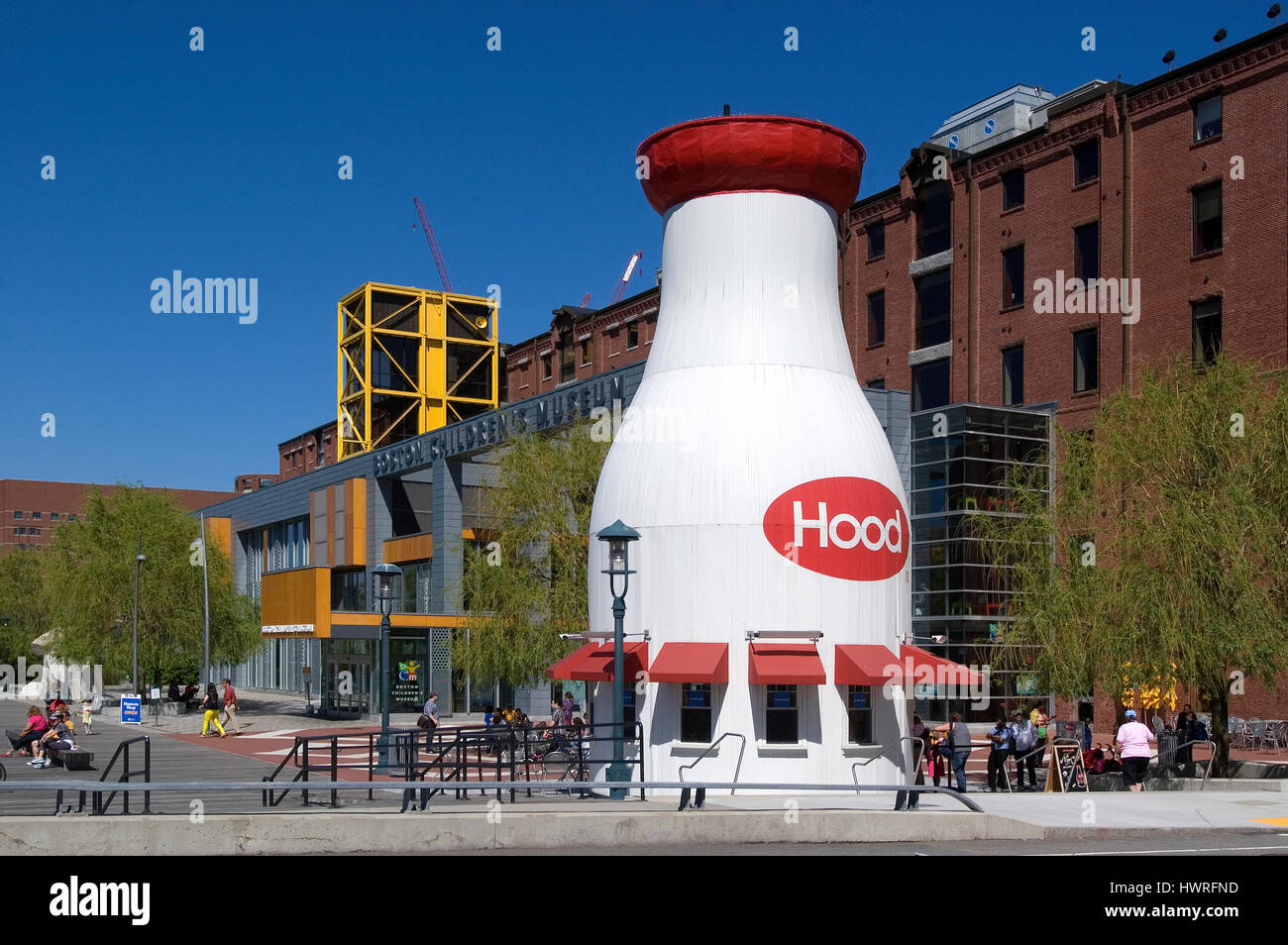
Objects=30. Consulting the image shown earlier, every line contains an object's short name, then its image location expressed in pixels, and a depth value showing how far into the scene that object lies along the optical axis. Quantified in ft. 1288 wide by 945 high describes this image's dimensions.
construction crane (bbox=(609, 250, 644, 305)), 505.66
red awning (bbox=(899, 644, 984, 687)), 73.00
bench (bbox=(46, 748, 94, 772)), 96.63
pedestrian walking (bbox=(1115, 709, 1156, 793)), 76.38
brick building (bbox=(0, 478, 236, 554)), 566.35
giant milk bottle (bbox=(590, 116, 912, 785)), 72.69
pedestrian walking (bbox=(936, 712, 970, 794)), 77.61
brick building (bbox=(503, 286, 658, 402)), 227.20
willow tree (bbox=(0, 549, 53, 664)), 291.58
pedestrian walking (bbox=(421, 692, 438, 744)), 110.99
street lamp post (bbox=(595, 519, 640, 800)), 65.87
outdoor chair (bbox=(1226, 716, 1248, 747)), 121.08
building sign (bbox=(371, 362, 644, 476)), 141.38
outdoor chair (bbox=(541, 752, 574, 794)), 83.04
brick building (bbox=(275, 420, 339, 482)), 338.95
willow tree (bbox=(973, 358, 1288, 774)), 82.23
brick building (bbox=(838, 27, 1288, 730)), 133.80
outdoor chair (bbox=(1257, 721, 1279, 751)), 119.65
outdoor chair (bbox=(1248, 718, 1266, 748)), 120.16
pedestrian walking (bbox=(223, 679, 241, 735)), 151.29
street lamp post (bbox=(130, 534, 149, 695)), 175.52
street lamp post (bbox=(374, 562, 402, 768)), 89.05
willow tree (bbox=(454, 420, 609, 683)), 114.83
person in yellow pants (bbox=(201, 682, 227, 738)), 148.51
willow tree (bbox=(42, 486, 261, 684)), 193.47
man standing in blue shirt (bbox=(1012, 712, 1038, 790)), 83.71
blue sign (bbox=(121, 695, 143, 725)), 167.43
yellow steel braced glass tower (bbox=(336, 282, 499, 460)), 291.79
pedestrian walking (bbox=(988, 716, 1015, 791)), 81.87
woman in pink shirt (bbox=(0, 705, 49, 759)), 108.06
